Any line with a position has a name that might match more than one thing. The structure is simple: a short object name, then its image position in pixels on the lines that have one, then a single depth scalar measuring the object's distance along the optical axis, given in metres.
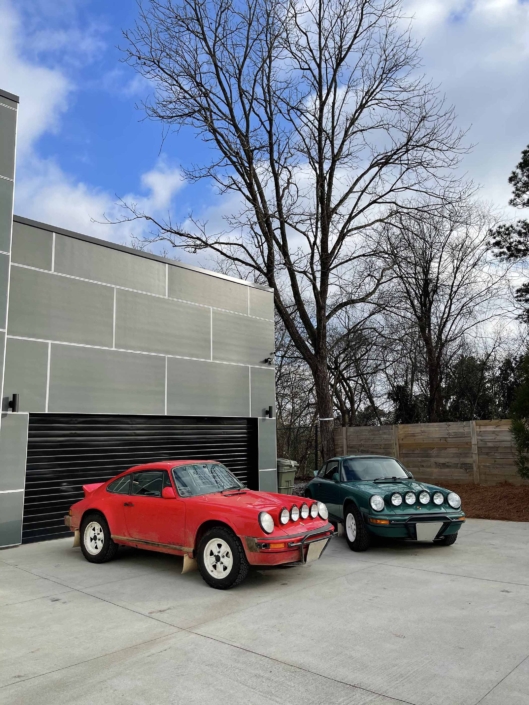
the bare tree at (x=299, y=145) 17.64
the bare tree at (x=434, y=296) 24.23
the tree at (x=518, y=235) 20.98
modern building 9.36
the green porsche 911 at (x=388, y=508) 8.02
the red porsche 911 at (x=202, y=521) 6.22
